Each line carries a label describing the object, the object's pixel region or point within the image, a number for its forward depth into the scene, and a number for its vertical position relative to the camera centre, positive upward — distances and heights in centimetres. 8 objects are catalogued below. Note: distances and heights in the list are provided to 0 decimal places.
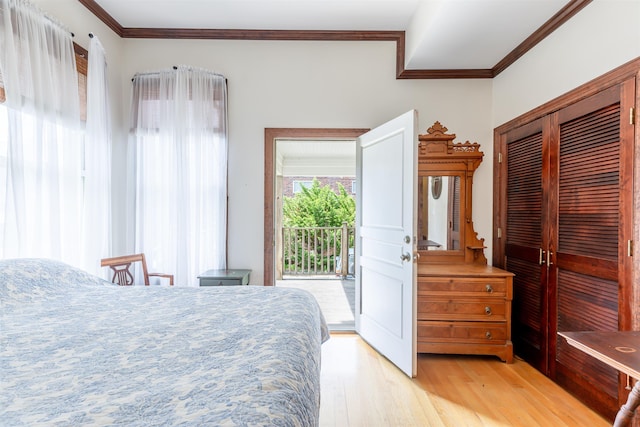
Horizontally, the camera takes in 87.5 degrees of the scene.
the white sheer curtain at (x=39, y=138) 190 +45
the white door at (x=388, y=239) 244 -24
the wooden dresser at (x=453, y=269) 268 -50
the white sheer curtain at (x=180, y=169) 304 +37
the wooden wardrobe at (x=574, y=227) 186 -11
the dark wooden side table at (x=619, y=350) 114 -51
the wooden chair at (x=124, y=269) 257 -48
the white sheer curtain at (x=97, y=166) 257 +34
